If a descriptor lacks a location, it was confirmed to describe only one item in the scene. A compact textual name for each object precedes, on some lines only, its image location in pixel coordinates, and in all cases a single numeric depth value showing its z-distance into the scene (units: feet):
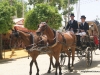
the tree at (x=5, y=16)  47.34
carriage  35.42
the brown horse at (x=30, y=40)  27.43
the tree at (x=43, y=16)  62.54
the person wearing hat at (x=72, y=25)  35.58
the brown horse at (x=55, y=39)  25.91
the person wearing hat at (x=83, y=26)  36.29
